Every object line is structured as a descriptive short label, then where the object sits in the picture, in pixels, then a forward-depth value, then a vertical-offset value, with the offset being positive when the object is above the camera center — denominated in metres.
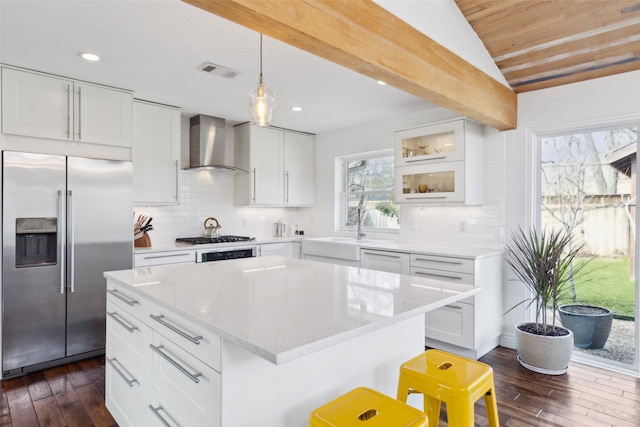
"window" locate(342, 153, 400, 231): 4.73 +0.26
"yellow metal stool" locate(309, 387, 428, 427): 1.26 -0.70
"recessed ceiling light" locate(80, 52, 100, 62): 2.71 +1.13
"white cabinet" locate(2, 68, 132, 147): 2.89 +0.85
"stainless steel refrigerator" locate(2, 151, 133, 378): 2.88 -0.32
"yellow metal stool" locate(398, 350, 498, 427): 1.49 -0.71
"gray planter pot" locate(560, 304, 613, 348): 3.20 -0.95
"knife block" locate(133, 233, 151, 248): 3.84 -0.31
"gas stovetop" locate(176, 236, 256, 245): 4.14 -0.31
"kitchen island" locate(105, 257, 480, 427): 1.27 -0.51
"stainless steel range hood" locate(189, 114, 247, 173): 4.39 +0.81
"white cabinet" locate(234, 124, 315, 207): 4.80 +0.62
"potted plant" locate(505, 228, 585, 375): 2.97 -0.78
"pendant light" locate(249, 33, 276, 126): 2.19 +0.64
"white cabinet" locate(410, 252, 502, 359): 3.21 -0.85
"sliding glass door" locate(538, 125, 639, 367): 3.06 -0.04
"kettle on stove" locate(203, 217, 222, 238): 4.64 -0.21
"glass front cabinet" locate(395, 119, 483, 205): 3.55 +0.49
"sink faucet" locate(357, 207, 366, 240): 4.66 -0.24
